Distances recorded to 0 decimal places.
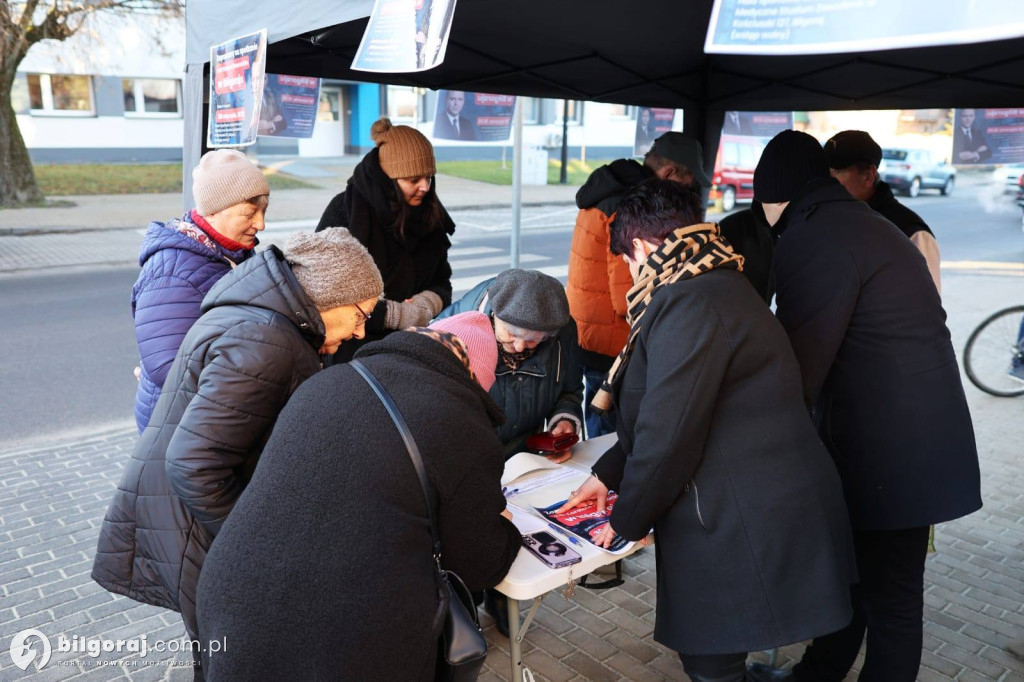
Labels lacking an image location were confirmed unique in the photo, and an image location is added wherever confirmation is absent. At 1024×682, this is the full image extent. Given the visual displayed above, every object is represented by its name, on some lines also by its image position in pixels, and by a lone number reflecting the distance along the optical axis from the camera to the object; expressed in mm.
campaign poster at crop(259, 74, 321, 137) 5043
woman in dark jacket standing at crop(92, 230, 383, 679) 1960
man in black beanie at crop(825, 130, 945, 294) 3314
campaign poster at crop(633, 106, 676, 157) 6629
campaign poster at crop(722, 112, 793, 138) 6449
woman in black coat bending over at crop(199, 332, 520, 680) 1536
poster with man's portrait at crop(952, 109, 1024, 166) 5344
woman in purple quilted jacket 2539
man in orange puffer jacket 3512
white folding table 2004
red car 19266
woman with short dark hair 1899
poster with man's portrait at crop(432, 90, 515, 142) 5391
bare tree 13289
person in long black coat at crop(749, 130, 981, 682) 2307
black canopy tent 3604
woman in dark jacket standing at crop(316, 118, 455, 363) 3455
